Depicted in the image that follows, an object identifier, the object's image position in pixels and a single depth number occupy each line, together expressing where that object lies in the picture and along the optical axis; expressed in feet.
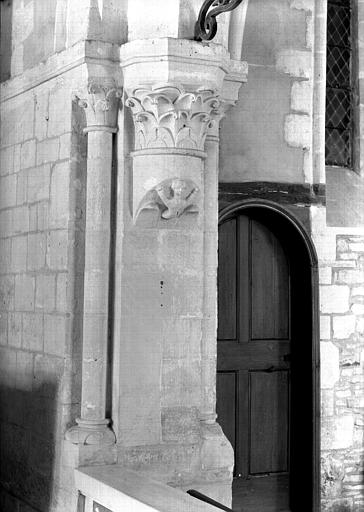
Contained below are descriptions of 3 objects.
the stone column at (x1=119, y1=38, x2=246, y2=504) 13.50
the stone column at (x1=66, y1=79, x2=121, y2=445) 13.75
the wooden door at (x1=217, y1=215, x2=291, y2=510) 18.07
